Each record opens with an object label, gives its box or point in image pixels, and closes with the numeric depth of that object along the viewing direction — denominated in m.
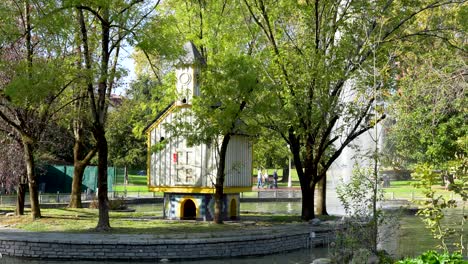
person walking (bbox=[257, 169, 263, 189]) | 56.30
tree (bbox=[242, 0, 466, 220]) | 22.48
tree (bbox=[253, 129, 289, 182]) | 26.42
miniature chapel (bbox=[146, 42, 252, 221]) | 24.53
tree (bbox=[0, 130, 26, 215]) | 26.02
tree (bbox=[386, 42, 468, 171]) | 13.39
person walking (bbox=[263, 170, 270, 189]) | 59.43
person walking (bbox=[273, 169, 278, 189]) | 56.38
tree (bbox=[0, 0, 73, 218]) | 18.91
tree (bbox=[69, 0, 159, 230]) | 19.41
